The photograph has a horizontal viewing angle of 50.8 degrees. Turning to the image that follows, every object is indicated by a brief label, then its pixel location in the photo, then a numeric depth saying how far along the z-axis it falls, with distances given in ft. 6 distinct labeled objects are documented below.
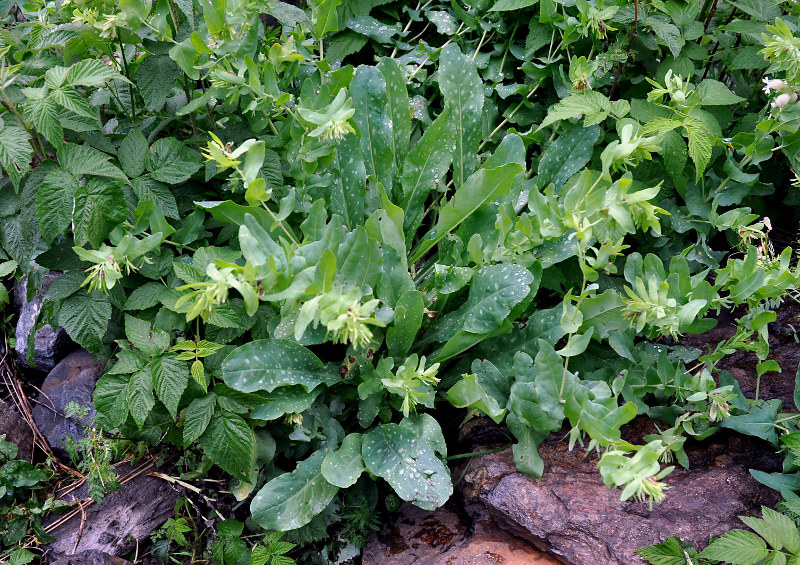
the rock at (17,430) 3.08
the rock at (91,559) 2.66
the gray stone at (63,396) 3.13
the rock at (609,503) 2.47
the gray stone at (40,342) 3.29
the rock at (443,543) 2.56
